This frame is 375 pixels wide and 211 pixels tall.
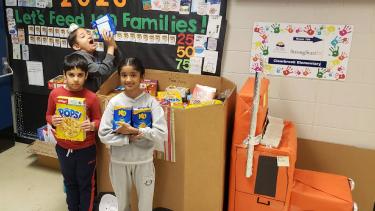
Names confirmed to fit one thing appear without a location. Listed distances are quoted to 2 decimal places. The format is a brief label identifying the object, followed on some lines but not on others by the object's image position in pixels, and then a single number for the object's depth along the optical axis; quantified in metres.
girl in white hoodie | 1.91
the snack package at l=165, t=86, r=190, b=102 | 2.50
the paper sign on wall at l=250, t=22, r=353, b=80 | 2.31
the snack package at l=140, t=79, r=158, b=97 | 2.58
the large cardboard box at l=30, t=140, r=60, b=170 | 2.97
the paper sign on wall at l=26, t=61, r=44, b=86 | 3.18
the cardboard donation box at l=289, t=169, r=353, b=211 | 2.09
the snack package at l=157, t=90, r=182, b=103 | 2.43
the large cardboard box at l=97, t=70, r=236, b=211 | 2.07
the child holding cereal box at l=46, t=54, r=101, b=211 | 2.02
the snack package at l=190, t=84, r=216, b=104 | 2.41
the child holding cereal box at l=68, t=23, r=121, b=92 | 2.29
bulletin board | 2.56
